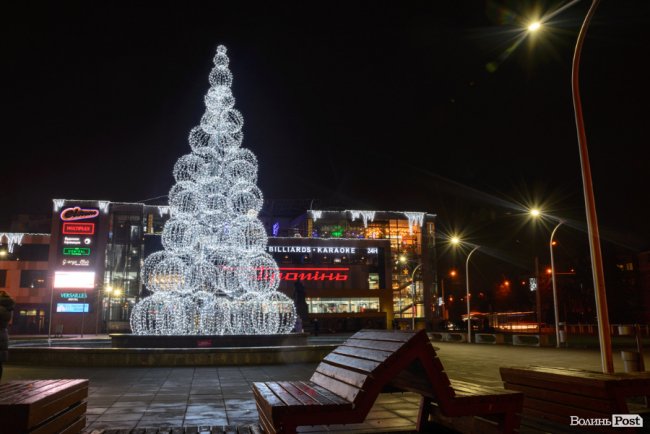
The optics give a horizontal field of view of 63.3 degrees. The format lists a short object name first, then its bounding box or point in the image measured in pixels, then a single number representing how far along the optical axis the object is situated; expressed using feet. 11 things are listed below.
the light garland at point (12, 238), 182.50
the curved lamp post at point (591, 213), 28.45
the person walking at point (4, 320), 29.89
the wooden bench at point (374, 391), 14.99
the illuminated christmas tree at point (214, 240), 59.57
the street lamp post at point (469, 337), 94.90
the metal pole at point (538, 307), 111.02
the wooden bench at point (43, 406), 13.76
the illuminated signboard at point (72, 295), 175.52
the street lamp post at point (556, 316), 78.26
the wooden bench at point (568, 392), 18.94
